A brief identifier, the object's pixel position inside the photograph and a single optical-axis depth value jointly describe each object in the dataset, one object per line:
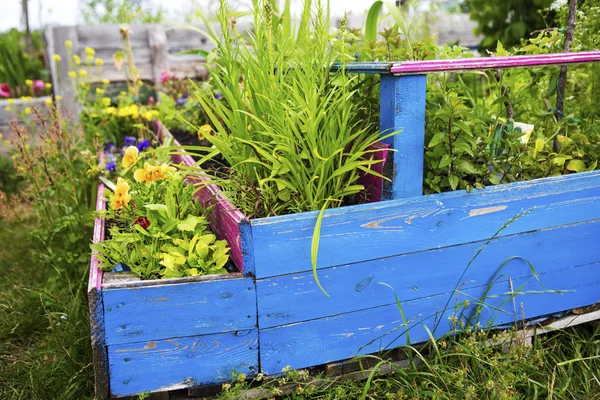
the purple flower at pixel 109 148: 3.18
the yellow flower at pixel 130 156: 2.33
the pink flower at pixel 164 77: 4.61
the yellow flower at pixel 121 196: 2.06
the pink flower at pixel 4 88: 5.49
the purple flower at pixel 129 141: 3.15
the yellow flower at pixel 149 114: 3.43
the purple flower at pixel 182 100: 3.92
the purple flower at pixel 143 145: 3.06
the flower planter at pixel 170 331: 1.57
